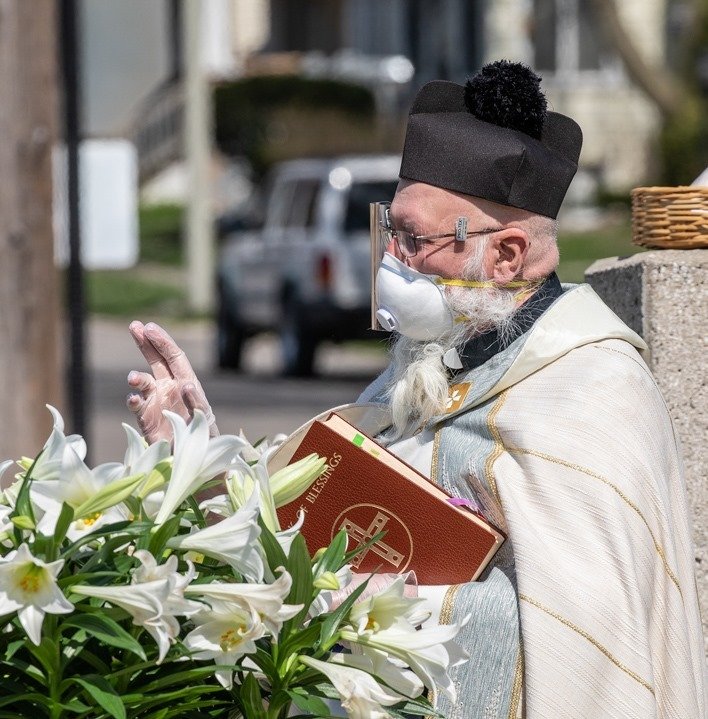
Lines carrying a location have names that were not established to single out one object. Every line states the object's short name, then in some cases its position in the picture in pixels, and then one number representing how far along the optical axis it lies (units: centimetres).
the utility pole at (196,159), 4562
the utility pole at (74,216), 1276
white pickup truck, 3139
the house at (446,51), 6181
